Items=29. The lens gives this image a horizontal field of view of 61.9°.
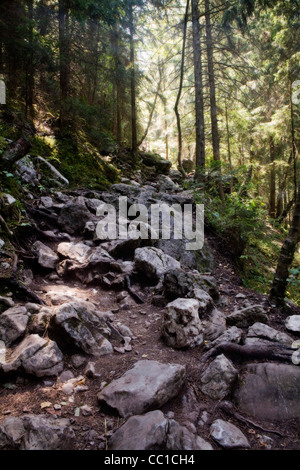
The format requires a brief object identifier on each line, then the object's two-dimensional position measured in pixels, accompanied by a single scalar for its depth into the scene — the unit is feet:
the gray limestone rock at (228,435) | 7.28
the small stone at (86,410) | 8.09
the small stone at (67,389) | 8.86
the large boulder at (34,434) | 6.43
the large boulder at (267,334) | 11.48
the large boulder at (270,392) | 8.48
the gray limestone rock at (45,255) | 16.76
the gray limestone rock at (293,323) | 12.87
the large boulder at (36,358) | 9.16
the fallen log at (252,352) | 10.27
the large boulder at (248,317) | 13.32
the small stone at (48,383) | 9.13
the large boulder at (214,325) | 12.55
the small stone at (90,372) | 9.75
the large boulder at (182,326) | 11.89
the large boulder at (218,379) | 9.16
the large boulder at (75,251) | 18.39
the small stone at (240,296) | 18.09
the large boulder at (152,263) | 18.30
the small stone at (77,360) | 10.25
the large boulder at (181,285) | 15.44
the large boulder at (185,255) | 22.33
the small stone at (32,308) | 11.84
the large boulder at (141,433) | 6.64
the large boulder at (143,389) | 8.00
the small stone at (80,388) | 9.02
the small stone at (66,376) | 9.46
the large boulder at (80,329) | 10.78
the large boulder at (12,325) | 10.29
